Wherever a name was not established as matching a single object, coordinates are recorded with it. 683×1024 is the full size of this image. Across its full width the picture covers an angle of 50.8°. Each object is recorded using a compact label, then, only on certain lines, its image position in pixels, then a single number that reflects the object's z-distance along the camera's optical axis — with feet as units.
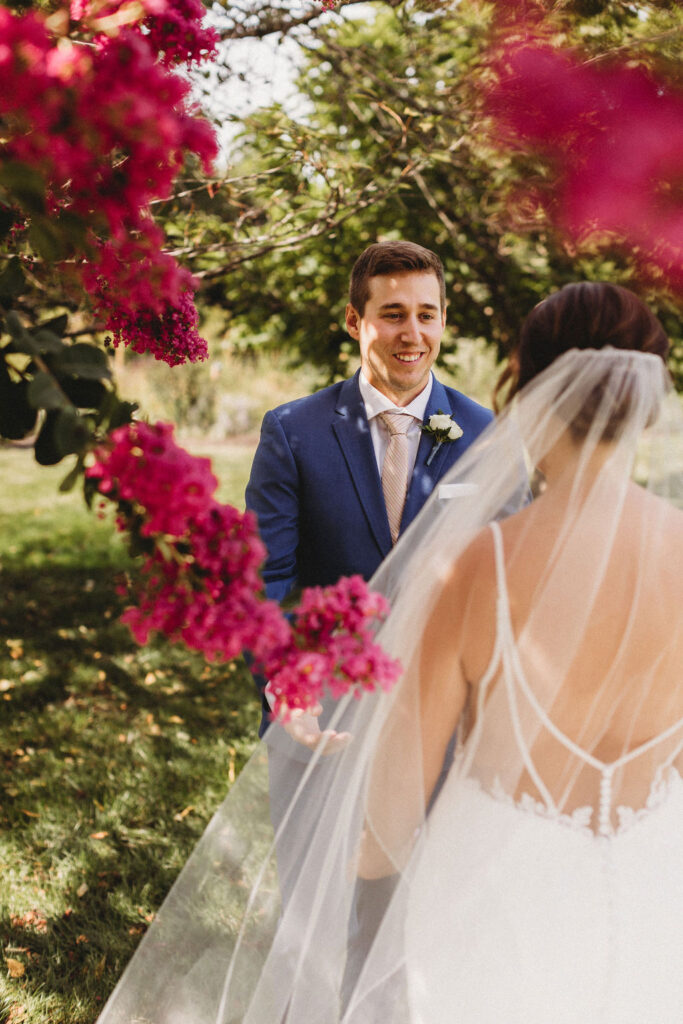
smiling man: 7.48
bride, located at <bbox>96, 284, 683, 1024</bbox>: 4.89
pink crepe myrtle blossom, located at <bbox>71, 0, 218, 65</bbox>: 3.91
